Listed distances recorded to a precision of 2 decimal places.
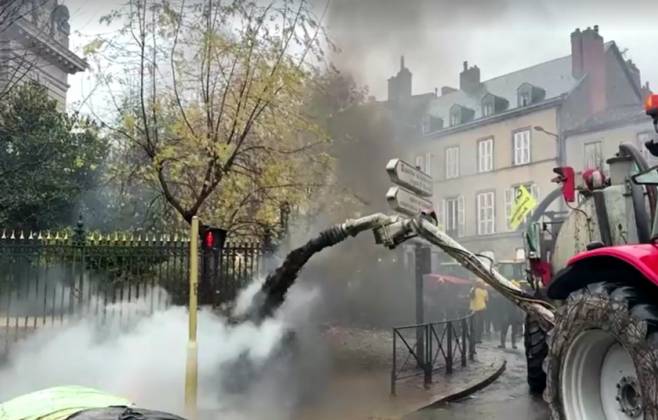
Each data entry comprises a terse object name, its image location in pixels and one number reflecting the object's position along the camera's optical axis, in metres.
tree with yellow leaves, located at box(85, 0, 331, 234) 9.70
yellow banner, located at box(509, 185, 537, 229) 12.37
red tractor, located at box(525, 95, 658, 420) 3.26
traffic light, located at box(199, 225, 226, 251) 7.73
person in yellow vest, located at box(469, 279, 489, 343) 13.88
